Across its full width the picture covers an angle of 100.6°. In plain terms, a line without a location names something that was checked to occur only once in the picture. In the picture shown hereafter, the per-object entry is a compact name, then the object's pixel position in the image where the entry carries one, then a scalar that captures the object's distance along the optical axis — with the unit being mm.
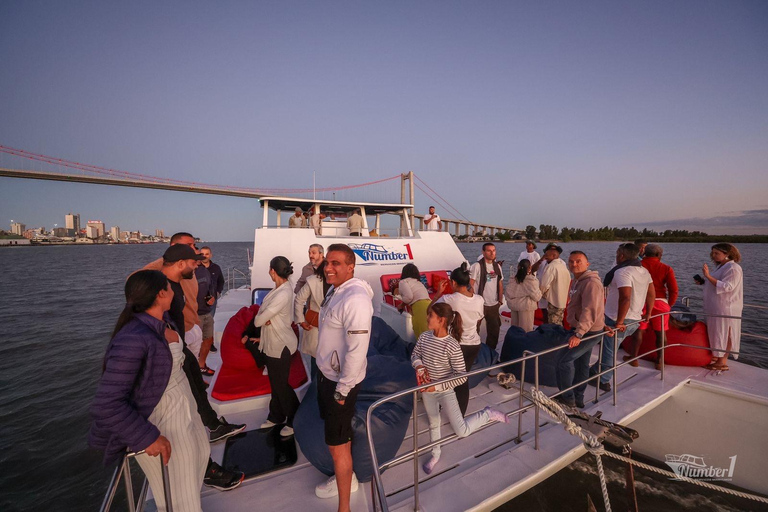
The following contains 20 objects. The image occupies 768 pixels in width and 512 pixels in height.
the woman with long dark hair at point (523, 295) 5156
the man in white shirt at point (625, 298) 3959
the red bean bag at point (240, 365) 4312
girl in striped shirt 2883
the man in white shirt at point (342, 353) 2168
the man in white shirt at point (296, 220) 10547
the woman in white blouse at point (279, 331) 3152
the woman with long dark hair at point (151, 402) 1614
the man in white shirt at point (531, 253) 8188
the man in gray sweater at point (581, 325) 3699
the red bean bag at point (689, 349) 4879
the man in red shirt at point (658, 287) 5023
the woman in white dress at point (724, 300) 4574
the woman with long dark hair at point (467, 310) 3418
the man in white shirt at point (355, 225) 10789
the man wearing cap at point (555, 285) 5191
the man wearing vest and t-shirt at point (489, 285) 5383
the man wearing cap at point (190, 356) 2662
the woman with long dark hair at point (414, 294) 4786
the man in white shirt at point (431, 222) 11406
